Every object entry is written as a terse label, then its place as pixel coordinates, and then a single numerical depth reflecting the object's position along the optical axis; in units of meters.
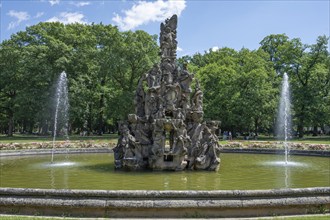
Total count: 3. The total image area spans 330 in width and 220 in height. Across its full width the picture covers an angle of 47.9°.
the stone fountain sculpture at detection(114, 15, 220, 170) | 19.12
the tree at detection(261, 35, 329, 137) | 56.44
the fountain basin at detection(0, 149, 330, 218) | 9.95
